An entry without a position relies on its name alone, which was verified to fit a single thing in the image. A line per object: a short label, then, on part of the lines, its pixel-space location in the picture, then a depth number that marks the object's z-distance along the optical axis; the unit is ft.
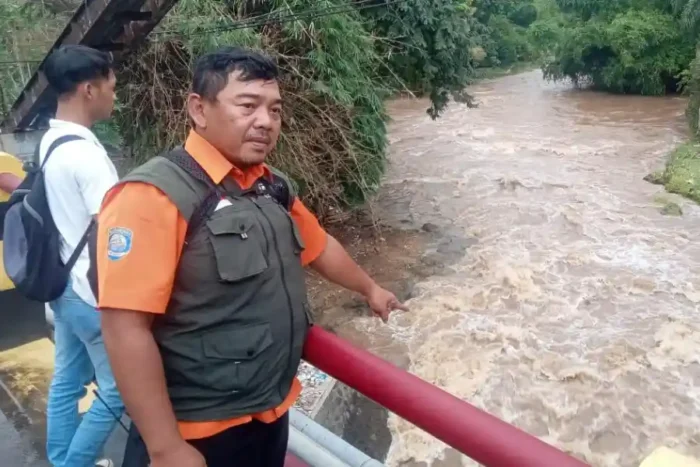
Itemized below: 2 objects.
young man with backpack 6.56
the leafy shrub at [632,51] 77.10
